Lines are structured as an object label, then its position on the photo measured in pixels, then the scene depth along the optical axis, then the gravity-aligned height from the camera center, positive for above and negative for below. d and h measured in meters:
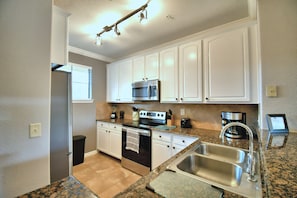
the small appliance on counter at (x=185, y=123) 2.52 -0.39
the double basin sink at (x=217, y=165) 0.94 -0.52
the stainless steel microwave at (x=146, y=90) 2.69 +0.24
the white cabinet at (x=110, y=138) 3.04 -0.85
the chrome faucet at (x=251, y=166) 0.81 -0.41
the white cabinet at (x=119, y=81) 3.26 +0.52
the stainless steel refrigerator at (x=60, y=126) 1.56 -0.28
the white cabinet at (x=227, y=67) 1.85 +0.49
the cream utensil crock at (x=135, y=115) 3.37 -0.33
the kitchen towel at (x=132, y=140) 2.60 -0.74
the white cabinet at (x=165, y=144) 2.08 -0.68
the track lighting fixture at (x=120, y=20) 1.69 +1.17
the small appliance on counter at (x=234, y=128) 1.79 -0.35
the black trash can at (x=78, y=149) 2.86 -0.98
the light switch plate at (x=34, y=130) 1.17 -0.23
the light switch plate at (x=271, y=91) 1.47 +0.11
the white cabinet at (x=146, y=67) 2.76 +0.73
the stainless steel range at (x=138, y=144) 2.46 -0.80
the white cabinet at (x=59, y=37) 1.40 +0.68
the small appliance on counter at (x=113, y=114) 3.77 -0.32
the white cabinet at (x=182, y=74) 2.23 +0.49
